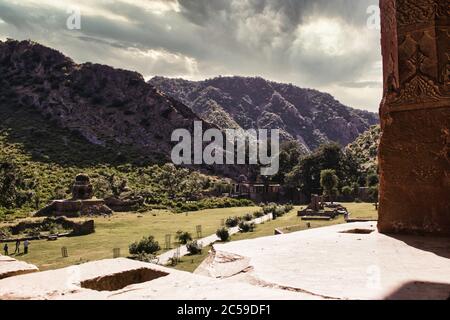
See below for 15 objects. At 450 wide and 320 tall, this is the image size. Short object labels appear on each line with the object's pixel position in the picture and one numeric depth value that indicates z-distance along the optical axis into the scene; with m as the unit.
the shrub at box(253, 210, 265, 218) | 38.73
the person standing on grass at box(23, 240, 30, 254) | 22.56
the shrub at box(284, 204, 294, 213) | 43.70
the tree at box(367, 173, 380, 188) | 56.86
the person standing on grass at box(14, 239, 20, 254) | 22.91
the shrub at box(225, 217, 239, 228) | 32.40
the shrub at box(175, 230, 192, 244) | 24.70
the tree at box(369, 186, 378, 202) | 47.38
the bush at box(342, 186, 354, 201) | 52.72
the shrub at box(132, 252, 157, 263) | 17.99
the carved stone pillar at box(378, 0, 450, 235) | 5.27
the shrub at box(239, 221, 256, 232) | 28.69
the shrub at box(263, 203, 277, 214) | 41.55
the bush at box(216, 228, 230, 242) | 24.86
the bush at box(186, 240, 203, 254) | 20.92
